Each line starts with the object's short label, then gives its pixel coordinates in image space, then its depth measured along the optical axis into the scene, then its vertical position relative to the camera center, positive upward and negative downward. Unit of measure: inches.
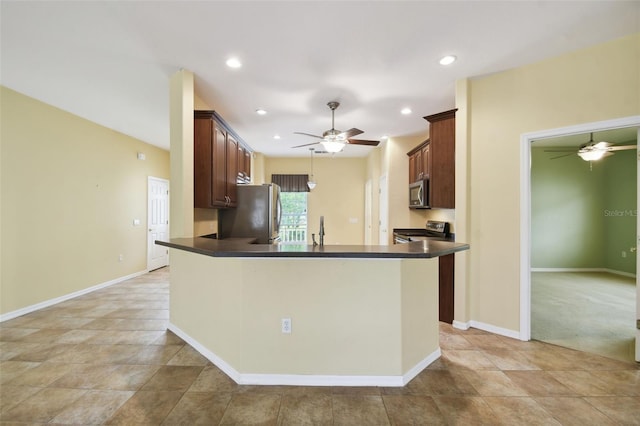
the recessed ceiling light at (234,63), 107.5 +60.7
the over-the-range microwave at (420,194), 170.7 +12.8
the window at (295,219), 300.4 -6.4
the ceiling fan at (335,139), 141.0 +39.6
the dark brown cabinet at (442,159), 131.0 +27.0
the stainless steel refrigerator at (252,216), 157.6 -1.6
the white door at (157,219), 234.2 -5.3
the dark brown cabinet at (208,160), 126.8 +25.5
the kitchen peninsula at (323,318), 81.4 -31.8
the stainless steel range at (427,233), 153.4 -12.8
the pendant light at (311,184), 266.7 +28.7
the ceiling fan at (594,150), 174.1 +41.2
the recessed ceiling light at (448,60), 105.5 +60.8
